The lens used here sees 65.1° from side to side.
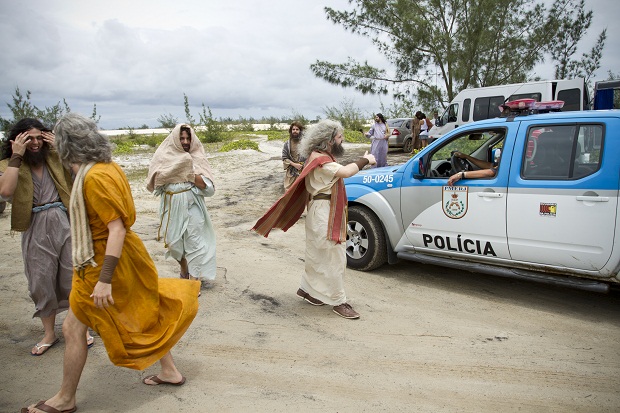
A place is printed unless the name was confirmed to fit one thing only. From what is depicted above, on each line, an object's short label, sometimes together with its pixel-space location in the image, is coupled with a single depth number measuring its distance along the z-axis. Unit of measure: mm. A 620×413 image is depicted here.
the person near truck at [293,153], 8016
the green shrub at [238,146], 17125
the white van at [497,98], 13969
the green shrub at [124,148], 17567
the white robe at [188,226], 4879
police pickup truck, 4242
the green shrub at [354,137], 22677
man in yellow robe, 2740
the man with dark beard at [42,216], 3609
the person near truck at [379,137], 12453
